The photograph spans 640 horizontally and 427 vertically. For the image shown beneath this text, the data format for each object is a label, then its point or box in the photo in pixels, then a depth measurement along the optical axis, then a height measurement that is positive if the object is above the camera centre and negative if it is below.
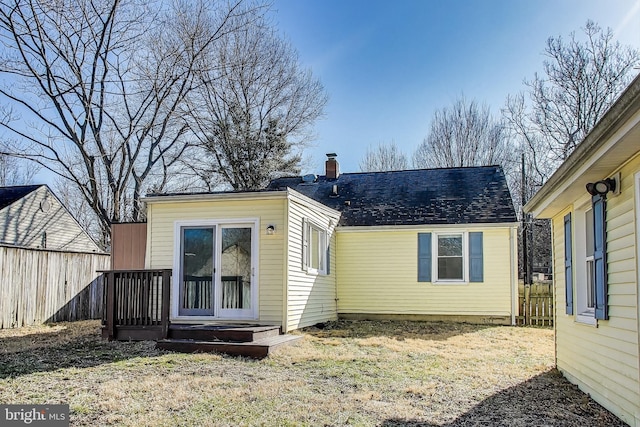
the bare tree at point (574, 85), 20.30 +6.87
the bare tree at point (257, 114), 21.73 +6.16
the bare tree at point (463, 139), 28.11 +6.31
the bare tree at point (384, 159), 30.95 +5.73
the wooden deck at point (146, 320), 8.48 -1.10
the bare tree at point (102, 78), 14.79 +5.39
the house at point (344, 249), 9.91 +0.15
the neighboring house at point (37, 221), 19.66 +1.31
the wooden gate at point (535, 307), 13.16 -1.29
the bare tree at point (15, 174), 31.14 +4.92
